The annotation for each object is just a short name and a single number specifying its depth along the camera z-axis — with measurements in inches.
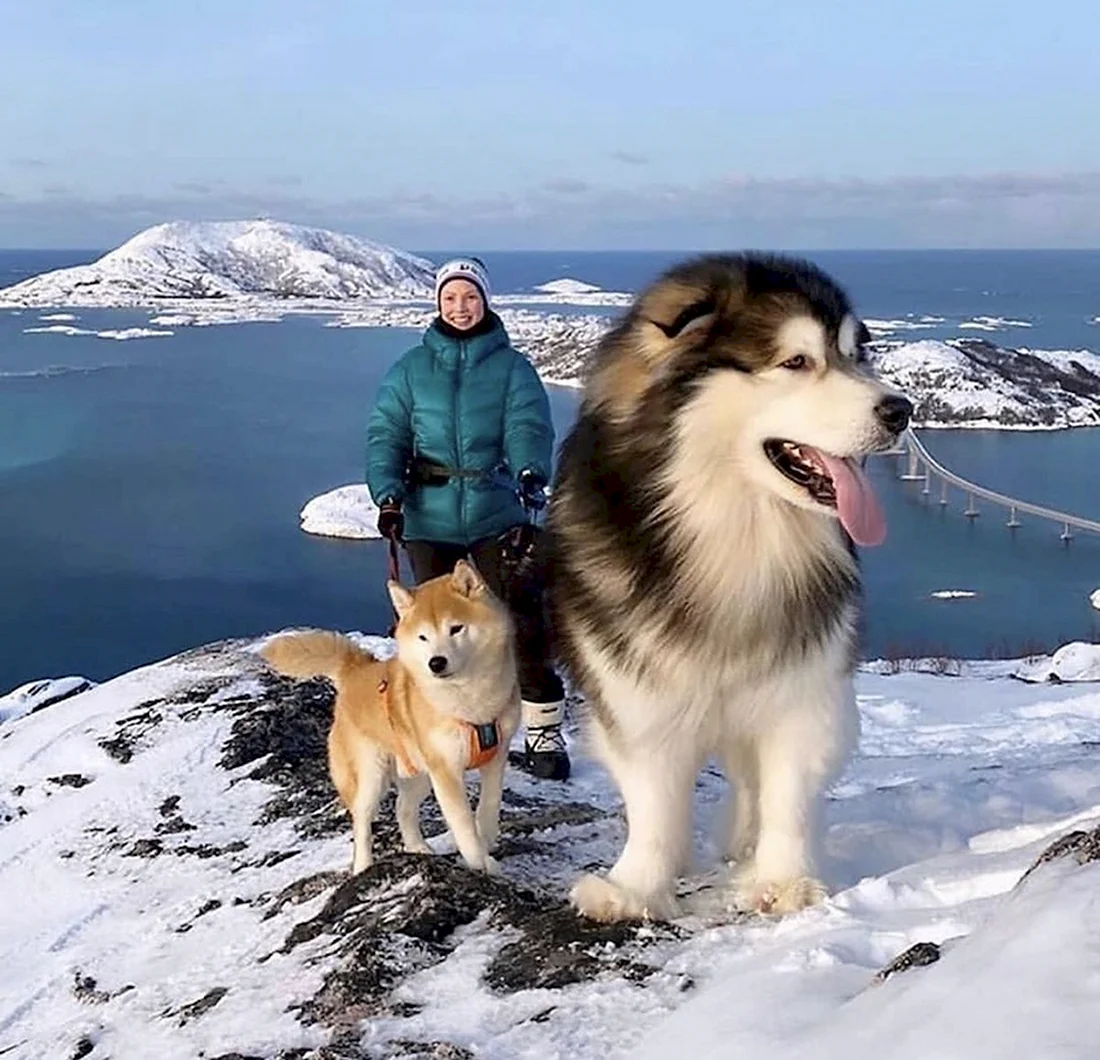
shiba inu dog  150.5
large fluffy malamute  111.3
